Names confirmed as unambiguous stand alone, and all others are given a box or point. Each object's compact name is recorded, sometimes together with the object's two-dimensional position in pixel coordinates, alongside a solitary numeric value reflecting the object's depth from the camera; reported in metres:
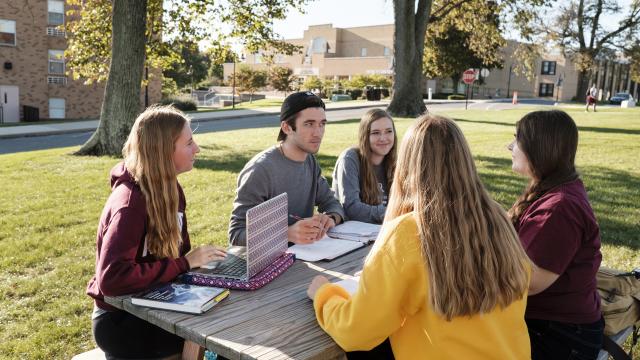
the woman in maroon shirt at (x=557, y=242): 2.54
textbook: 2.21
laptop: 2.44
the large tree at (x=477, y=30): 26.71
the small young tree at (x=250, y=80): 56.34
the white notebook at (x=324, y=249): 2.99
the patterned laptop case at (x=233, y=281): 2.45
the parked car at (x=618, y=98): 56.31
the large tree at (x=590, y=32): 52.75
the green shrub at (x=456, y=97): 55.22
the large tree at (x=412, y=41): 23.52
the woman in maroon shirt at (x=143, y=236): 2.34
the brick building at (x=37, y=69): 29.00
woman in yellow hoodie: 1.89
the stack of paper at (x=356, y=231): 3.43
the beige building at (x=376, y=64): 70.88
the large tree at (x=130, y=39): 12.72
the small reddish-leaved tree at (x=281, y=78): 56.19
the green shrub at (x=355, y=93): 53.80
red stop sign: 36.81
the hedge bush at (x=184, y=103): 37.11
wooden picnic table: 1.95
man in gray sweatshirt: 3.59
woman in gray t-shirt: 4.60
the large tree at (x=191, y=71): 58.53
